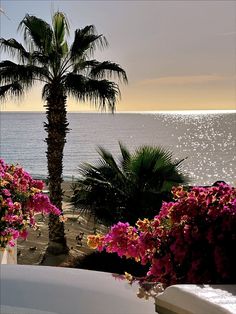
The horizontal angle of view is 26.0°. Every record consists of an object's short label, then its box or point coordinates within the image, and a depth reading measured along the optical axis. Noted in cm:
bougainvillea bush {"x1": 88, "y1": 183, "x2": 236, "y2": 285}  403
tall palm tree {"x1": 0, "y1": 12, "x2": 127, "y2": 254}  1188
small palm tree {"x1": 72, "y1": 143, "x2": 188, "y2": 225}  990
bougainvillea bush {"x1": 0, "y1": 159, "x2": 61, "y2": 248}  594
